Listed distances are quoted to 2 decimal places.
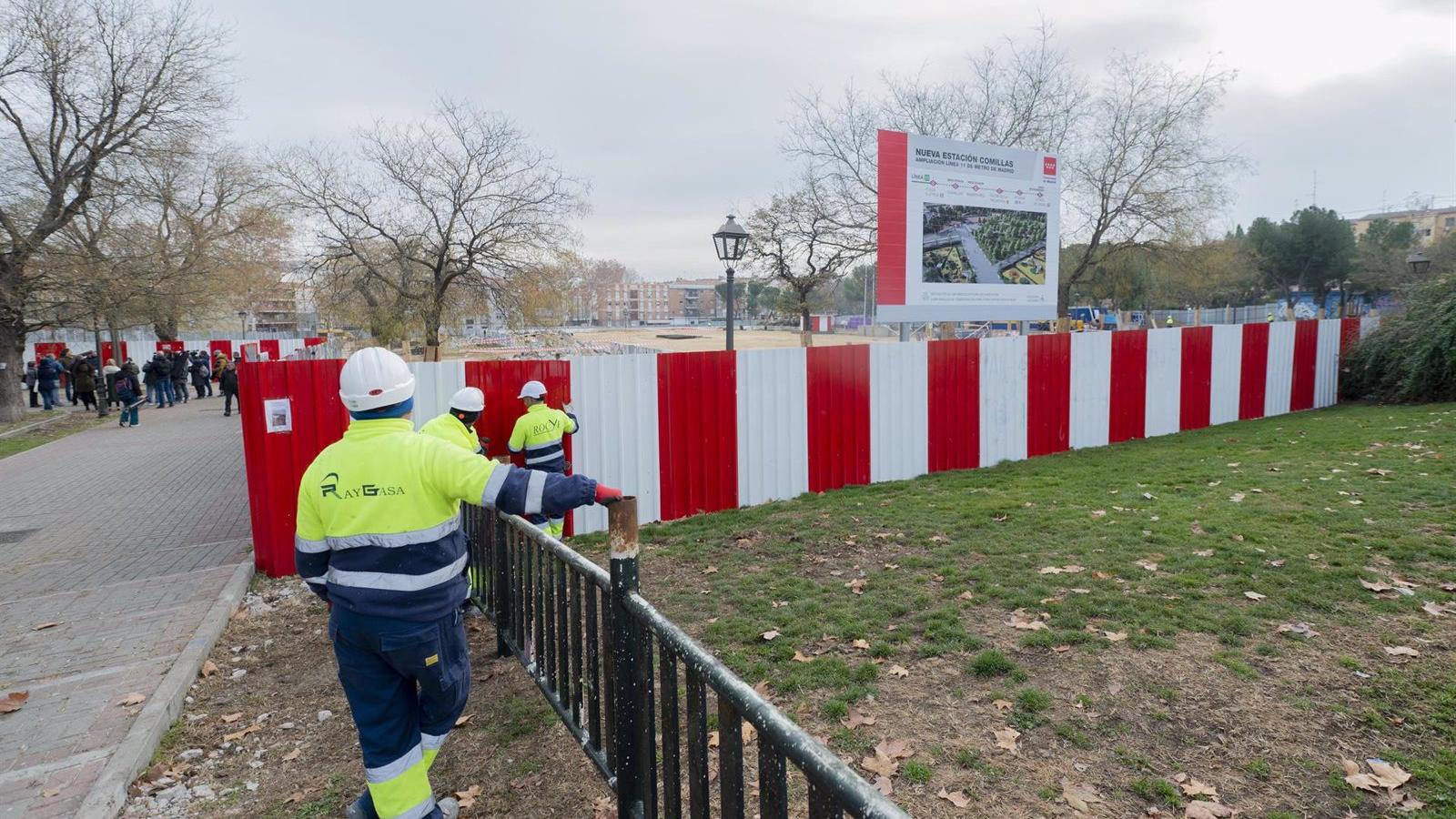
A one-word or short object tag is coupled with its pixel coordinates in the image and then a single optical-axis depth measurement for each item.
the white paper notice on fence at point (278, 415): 6.82
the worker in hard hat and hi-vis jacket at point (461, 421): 5.66
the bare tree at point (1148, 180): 24.78
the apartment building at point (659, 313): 155.62
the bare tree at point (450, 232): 23.03
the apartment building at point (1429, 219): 75.44
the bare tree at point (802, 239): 25.36
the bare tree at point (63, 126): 19.77
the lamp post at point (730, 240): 13.74
